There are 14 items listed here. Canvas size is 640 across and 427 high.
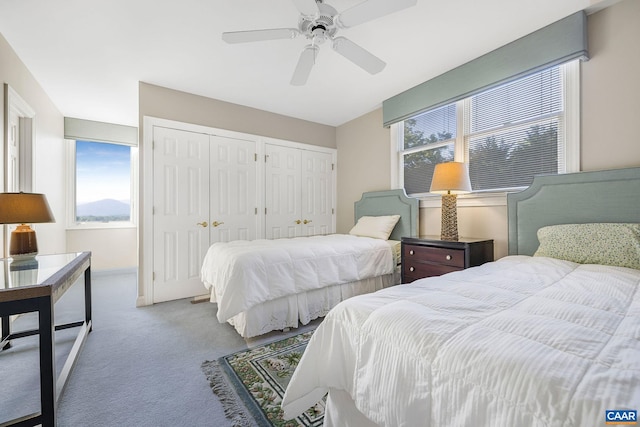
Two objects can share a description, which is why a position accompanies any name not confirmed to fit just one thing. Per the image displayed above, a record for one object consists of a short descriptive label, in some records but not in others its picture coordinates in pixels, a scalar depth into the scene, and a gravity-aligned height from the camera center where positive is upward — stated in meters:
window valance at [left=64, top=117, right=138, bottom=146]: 4.39 +1.40
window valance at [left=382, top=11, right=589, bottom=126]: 2.09 +1.37
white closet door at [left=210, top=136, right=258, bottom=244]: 3.62 +0.33
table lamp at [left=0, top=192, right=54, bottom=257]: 1.75 +0.00
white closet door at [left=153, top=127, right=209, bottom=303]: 3.23 +0.04
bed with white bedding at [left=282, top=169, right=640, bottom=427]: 0.59 -0.37
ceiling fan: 1.61 +1.23
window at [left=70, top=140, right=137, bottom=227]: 4.61 +0.53
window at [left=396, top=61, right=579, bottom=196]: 2.28 +0.81
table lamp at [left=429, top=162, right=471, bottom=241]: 2.61 +0.25
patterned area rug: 1.39 -1.05
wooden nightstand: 2.38 -0.40
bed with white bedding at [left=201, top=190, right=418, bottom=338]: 2.19 -0.56
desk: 1.17 -0.39
